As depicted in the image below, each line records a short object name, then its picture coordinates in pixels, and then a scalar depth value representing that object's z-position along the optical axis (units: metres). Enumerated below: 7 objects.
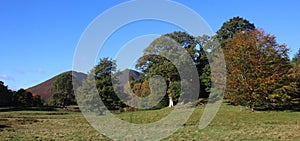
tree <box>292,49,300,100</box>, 41.38
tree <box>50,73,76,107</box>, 91.61
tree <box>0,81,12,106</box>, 76.71
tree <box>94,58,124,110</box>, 50.34
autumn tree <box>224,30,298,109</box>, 36.41
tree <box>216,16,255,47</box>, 52.88
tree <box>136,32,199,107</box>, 48.47
